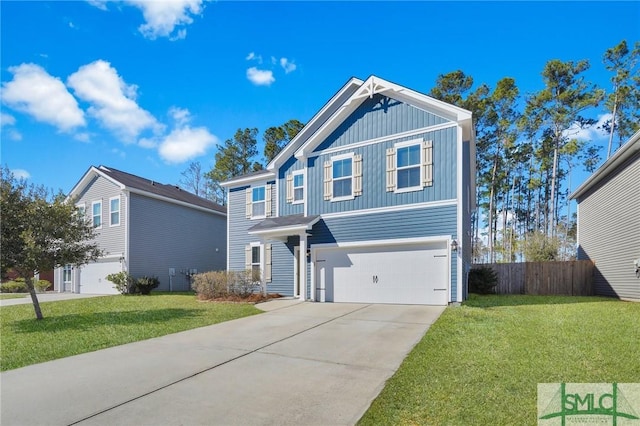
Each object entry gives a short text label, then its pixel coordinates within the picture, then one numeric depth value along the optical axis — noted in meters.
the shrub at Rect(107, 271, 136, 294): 17.62
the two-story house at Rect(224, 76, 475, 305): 11.41
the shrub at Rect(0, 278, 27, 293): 20.56
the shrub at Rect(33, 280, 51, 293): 20.58
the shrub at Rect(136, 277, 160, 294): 17.52
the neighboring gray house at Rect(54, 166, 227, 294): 18.81
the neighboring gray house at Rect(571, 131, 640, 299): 11.83
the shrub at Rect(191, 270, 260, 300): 13.69
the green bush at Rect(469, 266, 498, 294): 15.73
